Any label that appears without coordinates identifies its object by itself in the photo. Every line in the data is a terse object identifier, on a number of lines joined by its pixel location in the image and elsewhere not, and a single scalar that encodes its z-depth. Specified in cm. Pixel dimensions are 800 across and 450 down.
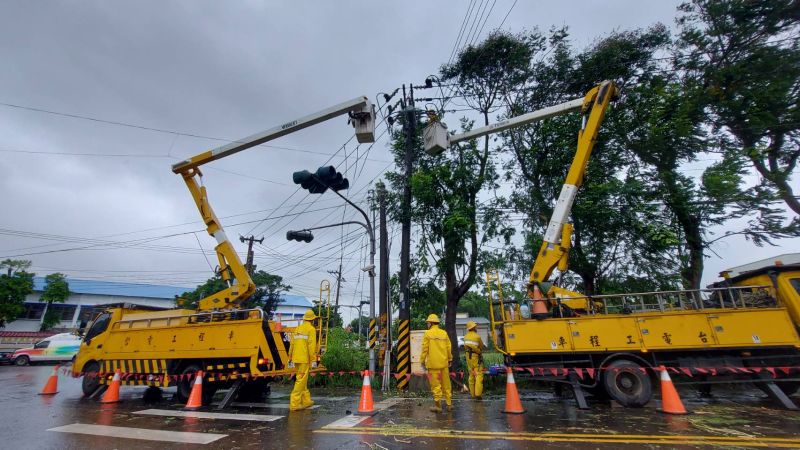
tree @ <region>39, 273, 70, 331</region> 2917
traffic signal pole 1093
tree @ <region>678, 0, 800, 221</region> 1073
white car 2206
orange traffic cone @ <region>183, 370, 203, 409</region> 818
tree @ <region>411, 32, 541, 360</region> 1209
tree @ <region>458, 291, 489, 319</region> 6032
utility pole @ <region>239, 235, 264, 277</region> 2542
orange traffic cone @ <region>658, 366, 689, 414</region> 648
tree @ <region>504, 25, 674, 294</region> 1139
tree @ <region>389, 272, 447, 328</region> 1320
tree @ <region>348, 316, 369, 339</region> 4950
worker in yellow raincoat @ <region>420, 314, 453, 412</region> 725
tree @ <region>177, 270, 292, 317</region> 2942
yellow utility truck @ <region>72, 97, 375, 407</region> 870
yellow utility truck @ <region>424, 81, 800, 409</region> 705
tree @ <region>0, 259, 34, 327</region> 2548
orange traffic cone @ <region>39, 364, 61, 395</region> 1056
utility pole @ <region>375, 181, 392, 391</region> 1061
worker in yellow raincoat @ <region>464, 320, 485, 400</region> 913
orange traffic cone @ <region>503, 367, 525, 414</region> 690
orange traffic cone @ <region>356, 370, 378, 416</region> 694
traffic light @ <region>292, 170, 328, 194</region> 856
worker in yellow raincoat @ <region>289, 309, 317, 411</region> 765
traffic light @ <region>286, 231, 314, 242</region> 1220
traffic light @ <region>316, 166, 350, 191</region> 838
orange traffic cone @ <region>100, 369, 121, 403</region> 926
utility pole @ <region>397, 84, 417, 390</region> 1086
